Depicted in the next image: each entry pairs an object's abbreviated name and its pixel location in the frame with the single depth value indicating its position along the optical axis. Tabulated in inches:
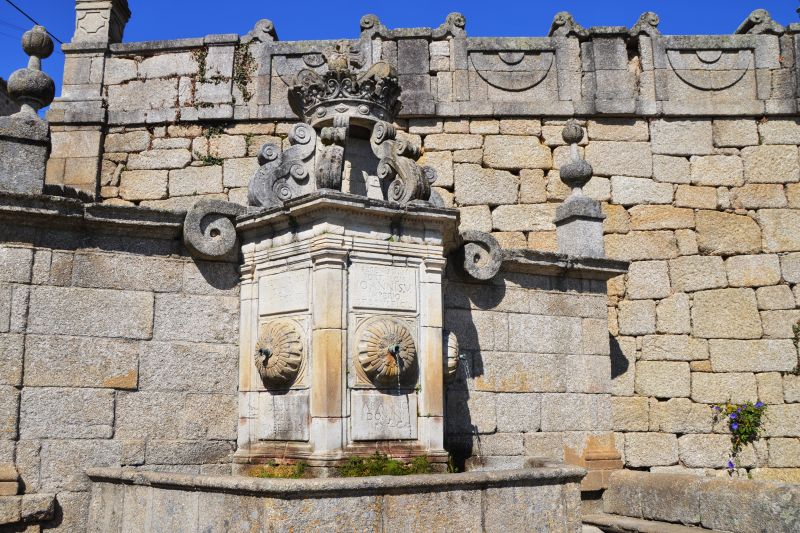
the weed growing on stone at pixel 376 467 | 210.7
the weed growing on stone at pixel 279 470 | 212.5
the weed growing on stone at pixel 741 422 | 386.7
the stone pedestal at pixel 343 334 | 218.8
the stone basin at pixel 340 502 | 179.5
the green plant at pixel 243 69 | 426.9
